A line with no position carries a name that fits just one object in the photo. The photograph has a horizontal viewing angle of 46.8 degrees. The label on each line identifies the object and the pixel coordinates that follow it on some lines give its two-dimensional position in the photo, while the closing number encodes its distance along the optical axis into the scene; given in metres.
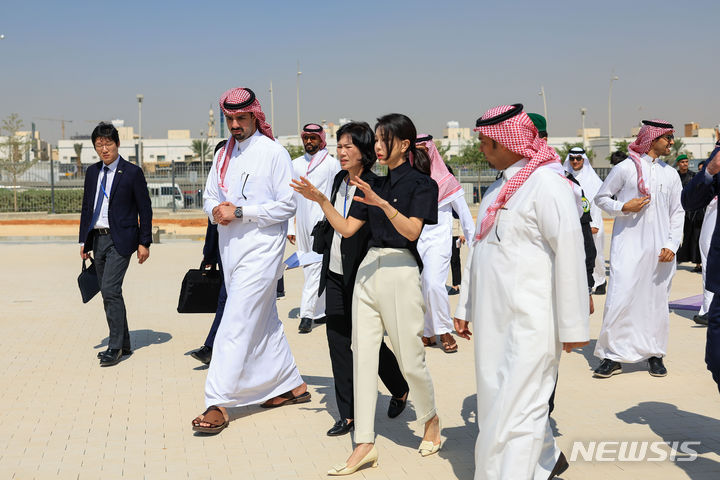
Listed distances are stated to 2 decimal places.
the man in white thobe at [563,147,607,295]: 11.63
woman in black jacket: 4.96
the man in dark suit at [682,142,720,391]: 4.39
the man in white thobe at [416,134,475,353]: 7.84
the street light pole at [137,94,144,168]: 57.01
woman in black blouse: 4.64
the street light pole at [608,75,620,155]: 59.23
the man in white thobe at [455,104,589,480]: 3.85
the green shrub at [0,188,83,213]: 32.31
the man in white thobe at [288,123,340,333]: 8.89
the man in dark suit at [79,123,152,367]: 7.46
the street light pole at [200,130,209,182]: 83.85
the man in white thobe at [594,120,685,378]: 6.80
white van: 35.37
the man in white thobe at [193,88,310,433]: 5.52
